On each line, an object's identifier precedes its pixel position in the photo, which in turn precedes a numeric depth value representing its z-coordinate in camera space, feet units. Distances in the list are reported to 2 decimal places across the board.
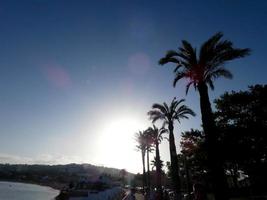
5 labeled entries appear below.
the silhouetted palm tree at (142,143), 109.76
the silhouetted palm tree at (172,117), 61.91
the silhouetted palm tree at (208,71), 30.46
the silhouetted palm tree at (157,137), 93.02
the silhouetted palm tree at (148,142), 103.28
